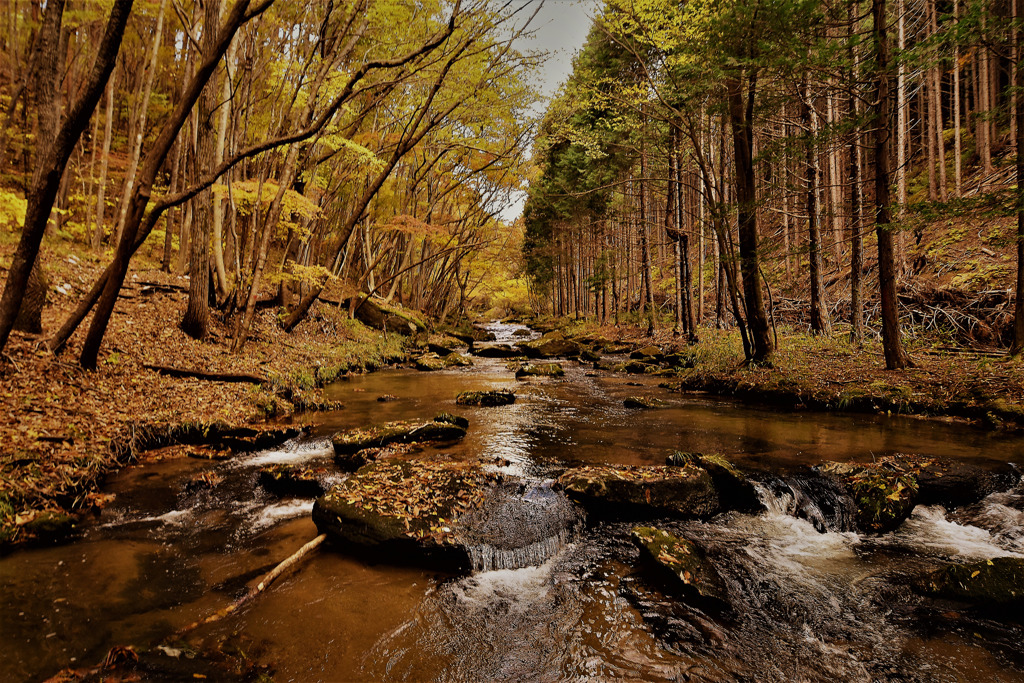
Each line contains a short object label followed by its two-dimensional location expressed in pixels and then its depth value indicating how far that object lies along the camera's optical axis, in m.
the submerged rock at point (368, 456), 6.53
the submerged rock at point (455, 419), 8.30
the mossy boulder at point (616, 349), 20.78
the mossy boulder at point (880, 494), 5.05
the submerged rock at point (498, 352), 20.97
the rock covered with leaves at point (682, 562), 3.94
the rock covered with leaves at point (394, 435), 7.07
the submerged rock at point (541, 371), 15.09
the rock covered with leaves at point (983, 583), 3.59
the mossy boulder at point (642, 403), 10.29
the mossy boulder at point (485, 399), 10.77
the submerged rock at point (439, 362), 16.74
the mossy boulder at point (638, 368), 15.46
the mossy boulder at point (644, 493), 5.31
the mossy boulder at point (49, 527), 4.34
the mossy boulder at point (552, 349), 21.15
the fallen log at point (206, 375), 8.50
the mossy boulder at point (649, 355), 17.00
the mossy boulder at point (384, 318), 21.58
